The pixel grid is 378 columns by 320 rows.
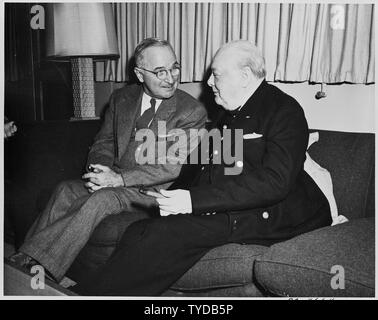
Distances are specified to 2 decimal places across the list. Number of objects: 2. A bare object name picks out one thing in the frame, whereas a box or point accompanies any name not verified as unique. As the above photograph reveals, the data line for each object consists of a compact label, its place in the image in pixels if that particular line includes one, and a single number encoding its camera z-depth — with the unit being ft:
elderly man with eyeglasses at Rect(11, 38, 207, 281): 5.62
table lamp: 8.43
